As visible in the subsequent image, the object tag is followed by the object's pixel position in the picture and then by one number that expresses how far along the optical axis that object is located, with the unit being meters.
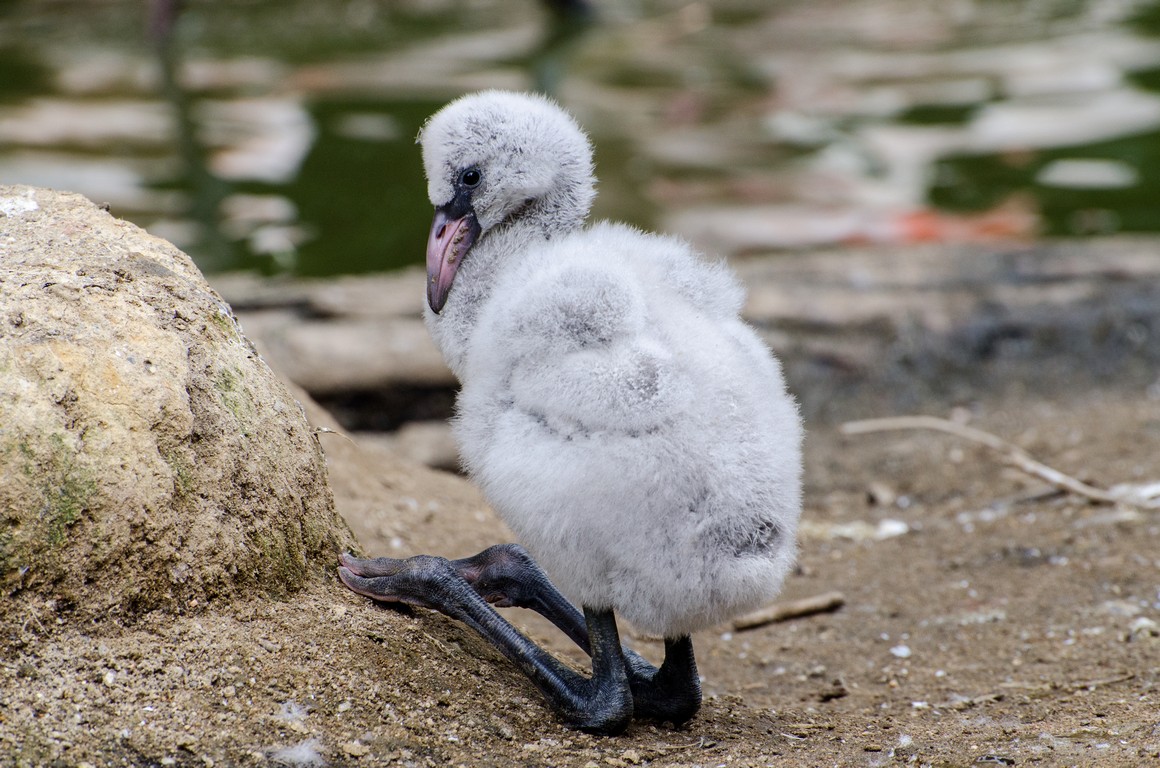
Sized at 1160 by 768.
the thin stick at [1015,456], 8.72
